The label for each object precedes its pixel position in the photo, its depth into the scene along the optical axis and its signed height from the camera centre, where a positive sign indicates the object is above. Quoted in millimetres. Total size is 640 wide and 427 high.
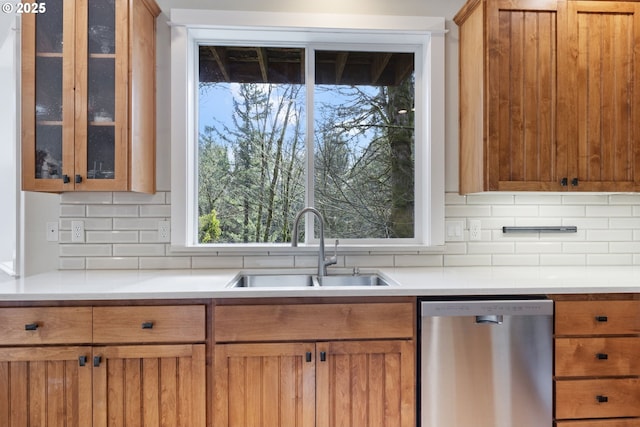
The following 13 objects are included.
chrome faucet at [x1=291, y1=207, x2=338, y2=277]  1969 -211
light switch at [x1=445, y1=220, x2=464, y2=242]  2291 -112
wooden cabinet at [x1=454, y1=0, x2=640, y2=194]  1942 +602
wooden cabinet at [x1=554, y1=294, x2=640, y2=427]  1663 -656
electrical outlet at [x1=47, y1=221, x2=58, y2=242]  2160 -112
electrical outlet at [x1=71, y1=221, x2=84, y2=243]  2148 -112
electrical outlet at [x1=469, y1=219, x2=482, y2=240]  2297 -118
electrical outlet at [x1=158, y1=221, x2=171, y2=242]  2188 -104
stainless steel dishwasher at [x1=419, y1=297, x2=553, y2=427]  1628 -651
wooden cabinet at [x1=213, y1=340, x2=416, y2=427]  1608 -738
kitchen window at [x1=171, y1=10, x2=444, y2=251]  2279 +463
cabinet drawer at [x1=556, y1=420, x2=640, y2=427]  1669 -935
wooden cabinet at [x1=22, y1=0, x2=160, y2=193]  1819 +560
